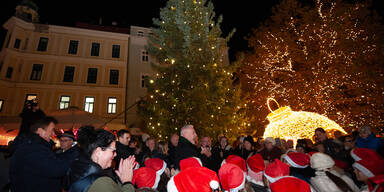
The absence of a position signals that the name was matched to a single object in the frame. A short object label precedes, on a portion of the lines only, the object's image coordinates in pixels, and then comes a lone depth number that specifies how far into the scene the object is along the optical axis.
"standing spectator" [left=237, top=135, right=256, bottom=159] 6.23
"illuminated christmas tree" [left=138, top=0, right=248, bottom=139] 10.30
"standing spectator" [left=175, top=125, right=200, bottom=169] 3.58
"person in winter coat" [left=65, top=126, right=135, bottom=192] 1.84
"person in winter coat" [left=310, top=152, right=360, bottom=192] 2.67
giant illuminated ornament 8.09
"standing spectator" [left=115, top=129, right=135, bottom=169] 4.08
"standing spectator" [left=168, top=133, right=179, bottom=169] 5.28
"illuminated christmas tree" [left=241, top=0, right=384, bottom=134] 12.53
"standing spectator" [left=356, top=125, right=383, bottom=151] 5.18
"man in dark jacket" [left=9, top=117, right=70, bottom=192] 2.59
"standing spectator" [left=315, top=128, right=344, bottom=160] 5.20
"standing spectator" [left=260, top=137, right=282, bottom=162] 5.56
